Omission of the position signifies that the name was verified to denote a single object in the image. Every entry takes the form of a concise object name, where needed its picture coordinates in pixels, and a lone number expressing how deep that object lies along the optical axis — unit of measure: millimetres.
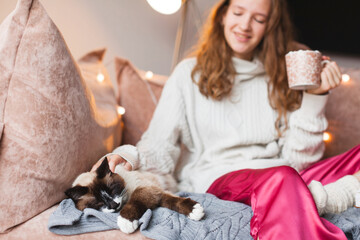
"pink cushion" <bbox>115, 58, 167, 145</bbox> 1507
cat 800
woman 1215
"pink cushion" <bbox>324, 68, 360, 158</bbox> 1457
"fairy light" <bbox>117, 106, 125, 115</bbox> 1483
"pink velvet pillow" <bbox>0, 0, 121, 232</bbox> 749
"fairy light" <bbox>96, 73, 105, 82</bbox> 1420
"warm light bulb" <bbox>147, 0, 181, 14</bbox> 1568
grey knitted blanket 739
